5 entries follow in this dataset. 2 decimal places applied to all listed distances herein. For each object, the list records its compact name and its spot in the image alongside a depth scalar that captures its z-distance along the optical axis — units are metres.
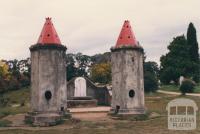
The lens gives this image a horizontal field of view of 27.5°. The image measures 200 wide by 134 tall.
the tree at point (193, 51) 52.03
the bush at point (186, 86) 41.00
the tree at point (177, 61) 50.03
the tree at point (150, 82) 45.50
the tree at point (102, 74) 55.81
